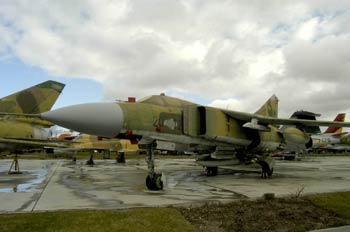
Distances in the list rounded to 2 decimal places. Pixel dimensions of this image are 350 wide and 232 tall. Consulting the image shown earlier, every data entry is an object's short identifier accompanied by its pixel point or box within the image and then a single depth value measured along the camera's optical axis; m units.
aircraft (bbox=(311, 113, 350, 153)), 52.91
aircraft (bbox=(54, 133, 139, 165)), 24.17
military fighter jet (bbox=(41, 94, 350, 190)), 8.11
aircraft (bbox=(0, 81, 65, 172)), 14.49
